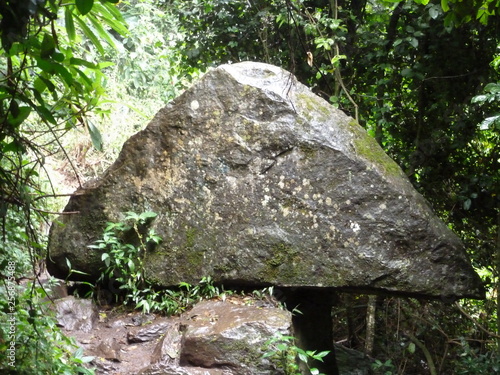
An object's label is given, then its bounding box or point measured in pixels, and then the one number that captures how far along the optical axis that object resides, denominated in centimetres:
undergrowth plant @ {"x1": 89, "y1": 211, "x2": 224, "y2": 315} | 445
